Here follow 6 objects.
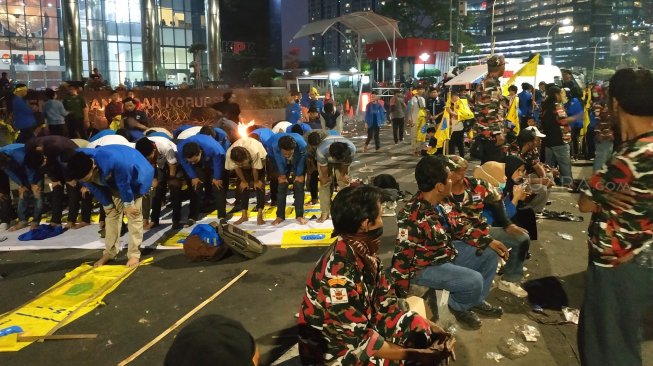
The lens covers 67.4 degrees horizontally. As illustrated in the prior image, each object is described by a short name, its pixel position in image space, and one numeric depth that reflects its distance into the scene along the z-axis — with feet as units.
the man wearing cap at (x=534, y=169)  21.26
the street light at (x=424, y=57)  133.90
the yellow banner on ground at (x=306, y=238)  22.07
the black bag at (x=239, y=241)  20.18
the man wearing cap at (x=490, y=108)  25.85
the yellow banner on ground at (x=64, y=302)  14.69
